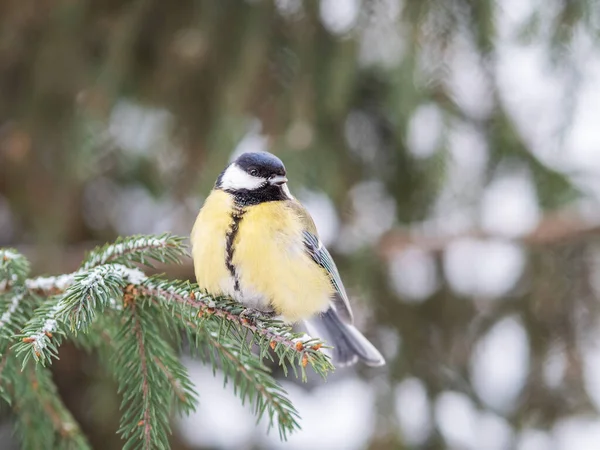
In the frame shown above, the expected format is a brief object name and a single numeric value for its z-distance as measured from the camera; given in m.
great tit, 3.20
